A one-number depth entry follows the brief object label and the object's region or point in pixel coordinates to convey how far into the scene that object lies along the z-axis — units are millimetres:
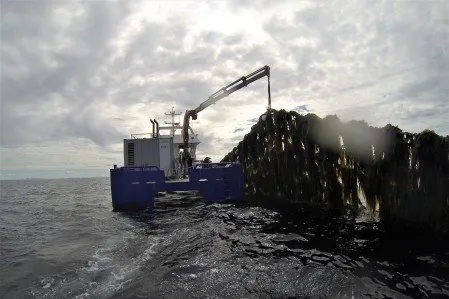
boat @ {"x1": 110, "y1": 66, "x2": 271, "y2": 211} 19281
